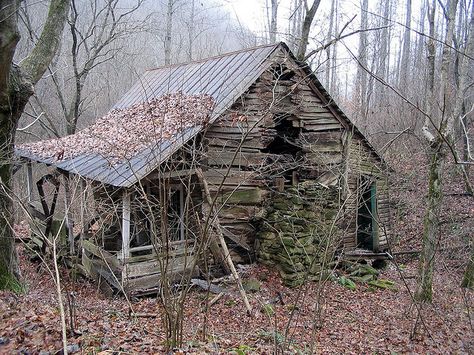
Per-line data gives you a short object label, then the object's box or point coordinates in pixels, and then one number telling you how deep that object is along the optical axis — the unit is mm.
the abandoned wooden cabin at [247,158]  9672
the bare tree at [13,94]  6566
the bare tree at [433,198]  8633
